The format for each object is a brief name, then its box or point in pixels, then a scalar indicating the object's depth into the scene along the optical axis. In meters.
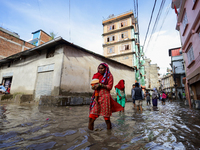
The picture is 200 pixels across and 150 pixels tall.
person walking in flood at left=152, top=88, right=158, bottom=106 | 9.00
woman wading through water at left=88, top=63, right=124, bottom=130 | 2.42
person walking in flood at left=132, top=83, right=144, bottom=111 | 6.32
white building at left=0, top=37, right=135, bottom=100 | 8.25
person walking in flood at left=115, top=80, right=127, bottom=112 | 5.90
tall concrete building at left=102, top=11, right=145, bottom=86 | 25.18
